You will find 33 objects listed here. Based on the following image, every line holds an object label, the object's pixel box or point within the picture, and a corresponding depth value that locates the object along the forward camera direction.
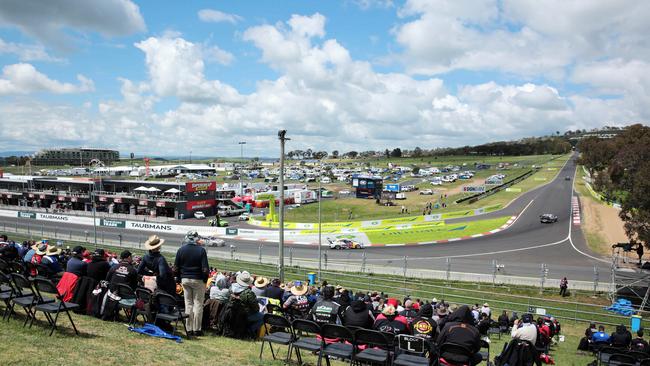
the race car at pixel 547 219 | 57.62
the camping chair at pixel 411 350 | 7.10
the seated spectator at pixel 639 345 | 10.58
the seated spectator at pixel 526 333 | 7.80
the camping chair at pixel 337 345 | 7.34
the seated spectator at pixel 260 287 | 11.17
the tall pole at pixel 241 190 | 84.29
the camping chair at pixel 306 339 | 7.55
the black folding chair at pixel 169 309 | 8.40
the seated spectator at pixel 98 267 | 9.39
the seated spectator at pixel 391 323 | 8.30
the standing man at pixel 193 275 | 8.88
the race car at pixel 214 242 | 49.13
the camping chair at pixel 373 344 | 7.16
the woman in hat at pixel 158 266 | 9.10
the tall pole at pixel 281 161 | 25.34
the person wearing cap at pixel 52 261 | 11.81
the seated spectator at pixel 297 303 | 10.53
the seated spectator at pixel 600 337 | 13.45
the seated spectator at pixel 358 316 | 8.44
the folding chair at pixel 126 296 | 9.07
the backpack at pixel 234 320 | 9.64
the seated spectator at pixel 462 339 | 6.88
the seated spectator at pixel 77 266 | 9.46
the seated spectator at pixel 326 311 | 9.09
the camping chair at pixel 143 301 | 8.73
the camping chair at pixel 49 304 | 7.86
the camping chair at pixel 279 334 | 7.80
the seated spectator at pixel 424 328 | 8.02
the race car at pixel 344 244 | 48.72
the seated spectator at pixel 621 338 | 11.53
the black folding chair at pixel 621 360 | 8.80
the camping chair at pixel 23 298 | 8.22
